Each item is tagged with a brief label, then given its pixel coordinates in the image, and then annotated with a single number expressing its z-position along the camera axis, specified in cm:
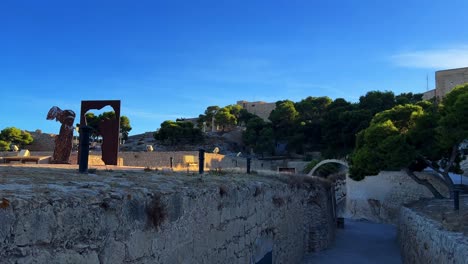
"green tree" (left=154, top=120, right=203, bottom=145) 5403
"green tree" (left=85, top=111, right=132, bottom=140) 6072
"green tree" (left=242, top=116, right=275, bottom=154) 5353
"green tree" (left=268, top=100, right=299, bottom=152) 5503
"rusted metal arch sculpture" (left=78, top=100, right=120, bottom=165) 1124
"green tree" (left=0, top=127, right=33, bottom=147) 4588
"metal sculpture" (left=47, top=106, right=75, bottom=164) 1174
